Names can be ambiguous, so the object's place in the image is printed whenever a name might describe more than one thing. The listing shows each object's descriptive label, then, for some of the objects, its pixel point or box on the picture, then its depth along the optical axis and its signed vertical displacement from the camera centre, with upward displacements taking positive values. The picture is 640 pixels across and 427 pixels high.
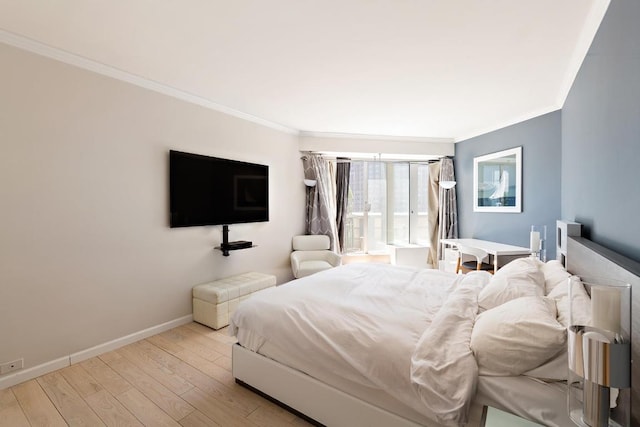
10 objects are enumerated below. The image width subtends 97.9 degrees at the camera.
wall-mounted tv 3.08 +0.24
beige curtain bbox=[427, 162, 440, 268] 5.27 -0.07
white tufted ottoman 3.06 -1.01
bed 1.24 -0.77
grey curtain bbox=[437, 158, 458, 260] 5.12 +0.04
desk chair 3.70 -0.74
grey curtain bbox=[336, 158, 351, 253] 5.20 +0.28
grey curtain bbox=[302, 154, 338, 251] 4.89 +0.15
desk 3.58 -0.51
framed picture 3.96 +0.44
